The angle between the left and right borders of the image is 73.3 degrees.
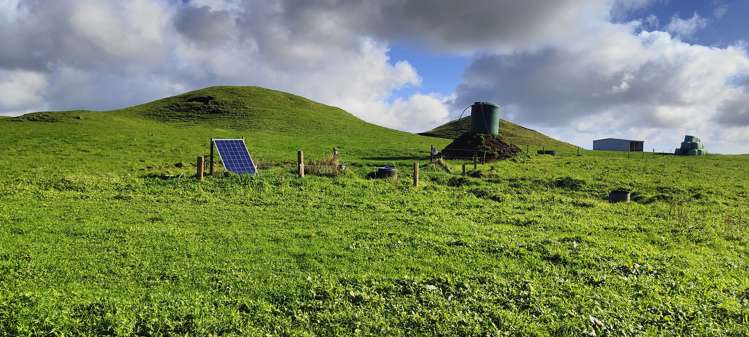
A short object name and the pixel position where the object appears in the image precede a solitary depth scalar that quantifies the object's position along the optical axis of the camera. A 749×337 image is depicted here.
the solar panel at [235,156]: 26.50
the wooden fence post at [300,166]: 26.41
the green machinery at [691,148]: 73.44
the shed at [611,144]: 125.38
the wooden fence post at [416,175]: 27.36
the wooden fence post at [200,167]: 24.34
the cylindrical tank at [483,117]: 57.84
